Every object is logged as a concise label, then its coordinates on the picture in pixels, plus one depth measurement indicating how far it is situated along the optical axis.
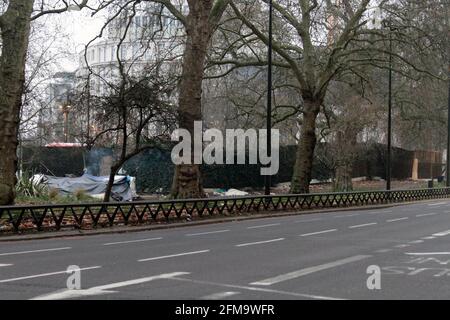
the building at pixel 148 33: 30.06
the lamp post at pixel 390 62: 32.34
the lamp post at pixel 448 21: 30.88
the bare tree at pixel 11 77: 19.88
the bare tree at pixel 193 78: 25.52
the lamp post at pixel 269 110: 27.03
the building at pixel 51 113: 45.75
